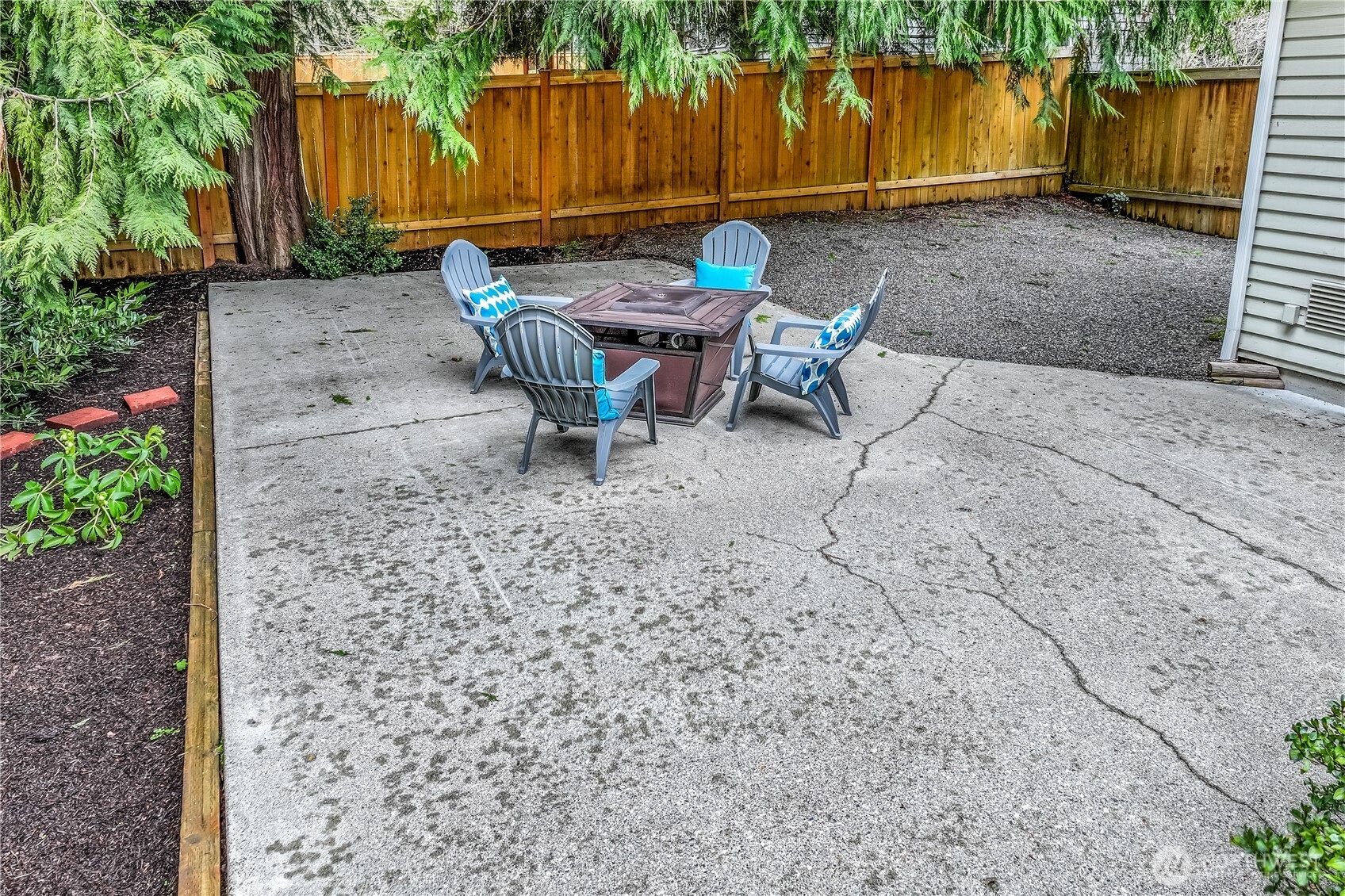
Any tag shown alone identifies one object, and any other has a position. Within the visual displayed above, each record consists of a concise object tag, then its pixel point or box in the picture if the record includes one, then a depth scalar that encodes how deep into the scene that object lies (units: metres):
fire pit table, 5.32
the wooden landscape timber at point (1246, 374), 6.36
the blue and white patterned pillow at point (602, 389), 4.69
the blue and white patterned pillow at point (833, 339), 5.17
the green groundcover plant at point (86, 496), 4.15
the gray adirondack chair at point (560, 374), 4.59
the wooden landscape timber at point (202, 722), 2.39
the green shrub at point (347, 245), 9.34
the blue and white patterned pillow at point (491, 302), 6.01
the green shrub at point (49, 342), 5.70
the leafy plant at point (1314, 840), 1.42
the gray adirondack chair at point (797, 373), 5.22
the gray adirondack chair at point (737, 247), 7.30
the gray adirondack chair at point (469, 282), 6.05
